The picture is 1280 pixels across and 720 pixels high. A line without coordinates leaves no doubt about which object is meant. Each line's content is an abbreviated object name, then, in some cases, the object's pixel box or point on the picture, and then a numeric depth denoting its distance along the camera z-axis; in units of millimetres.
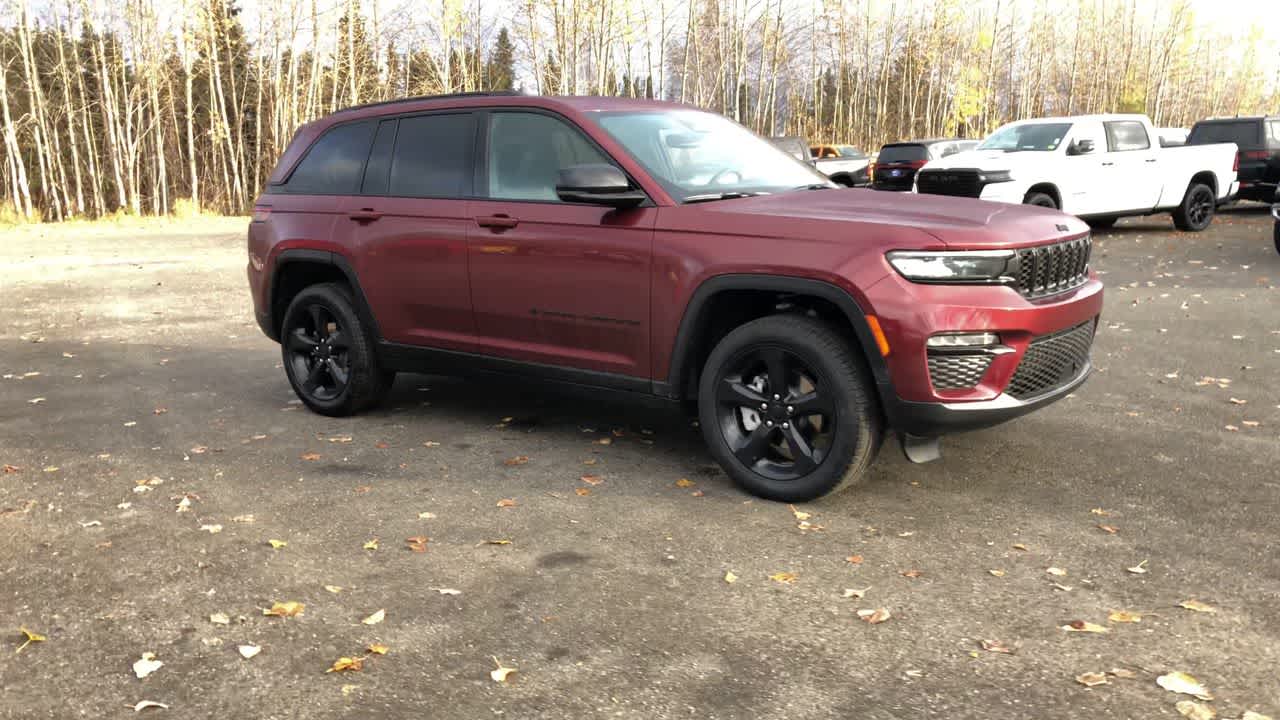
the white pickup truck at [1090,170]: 16203
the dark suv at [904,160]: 23094
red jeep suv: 4523
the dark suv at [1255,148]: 21172
